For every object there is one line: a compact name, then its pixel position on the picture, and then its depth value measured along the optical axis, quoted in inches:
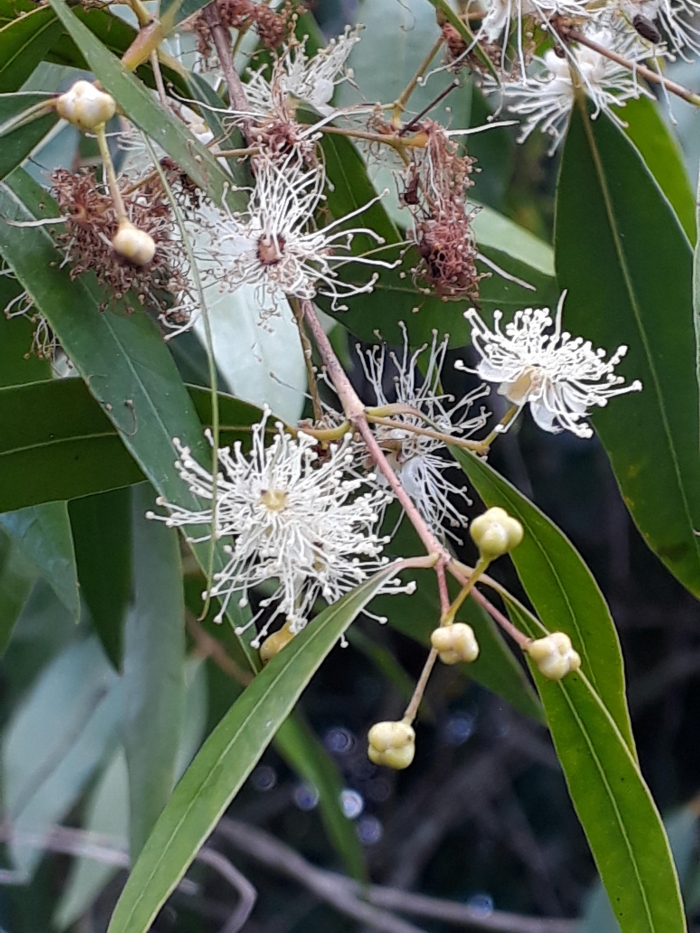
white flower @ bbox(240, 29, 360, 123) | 7.0
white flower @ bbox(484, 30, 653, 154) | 7.3
